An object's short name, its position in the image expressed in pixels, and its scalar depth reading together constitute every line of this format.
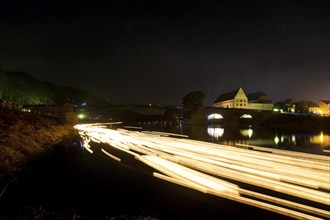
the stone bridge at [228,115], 115.88
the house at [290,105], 146.12
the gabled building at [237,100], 165.75
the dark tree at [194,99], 146.82
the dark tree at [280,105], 146.02
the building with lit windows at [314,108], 144.75
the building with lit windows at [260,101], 159.62
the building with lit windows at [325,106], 146.00
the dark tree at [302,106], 130.62
